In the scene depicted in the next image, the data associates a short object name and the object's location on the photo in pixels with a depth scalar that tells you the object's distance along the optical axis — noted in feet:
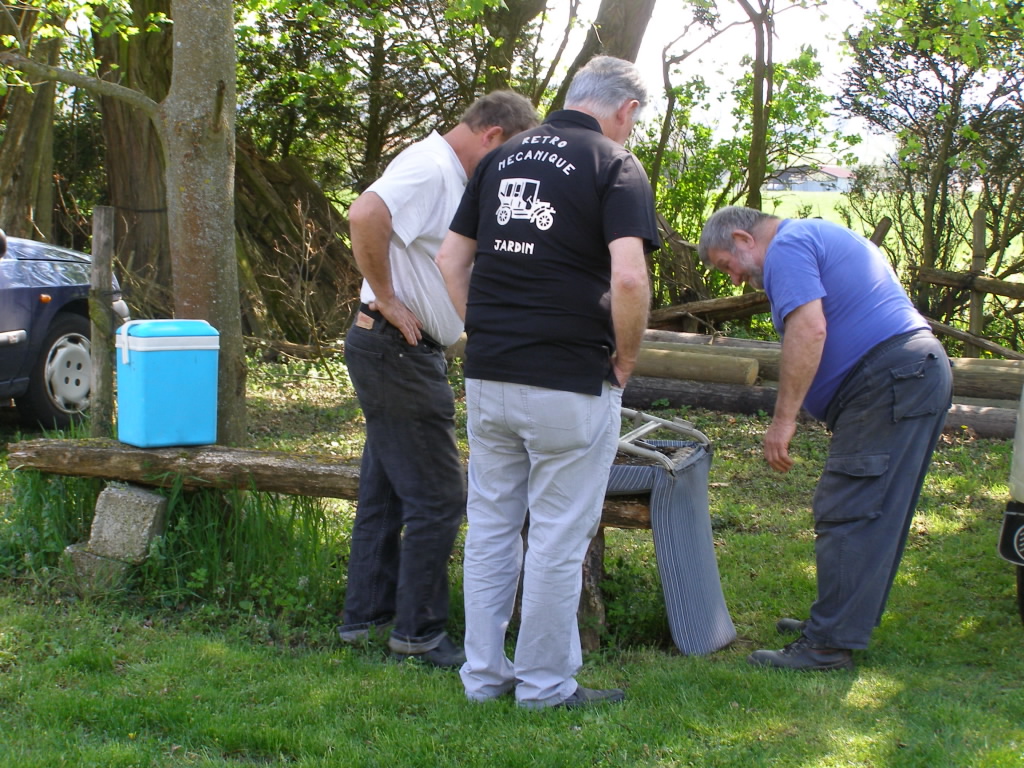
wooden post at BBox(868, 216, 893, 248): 37.65
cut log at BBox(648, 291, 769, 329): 38.55
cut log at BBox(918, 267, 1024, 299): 36.76
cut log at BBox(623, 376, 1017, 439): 26.27
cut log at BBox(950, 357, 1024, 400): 28.40
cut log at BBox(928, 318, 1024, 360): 34.19
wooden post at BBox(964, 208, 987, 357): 36.65
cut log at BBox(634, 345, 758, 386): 28.86
